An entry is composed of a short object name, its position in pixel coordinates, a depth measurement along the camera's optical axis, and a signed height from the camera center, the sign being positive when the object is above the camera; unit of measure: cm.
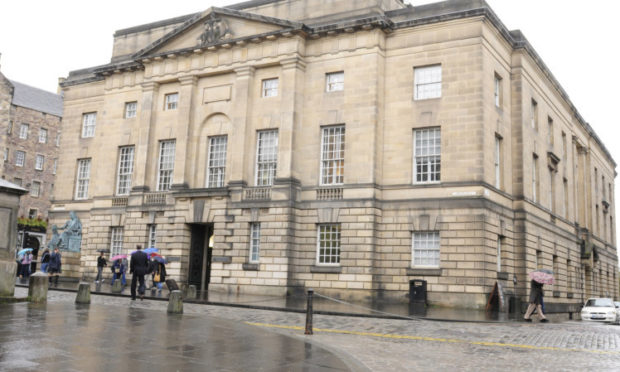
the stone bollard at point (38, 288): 1619 -80
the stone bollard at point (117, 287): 2632 -110
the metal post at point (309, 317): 1370 -108
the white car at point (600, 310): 2770 -126
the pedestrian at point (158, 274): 2788 -45
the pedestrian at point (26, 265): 3603 -41
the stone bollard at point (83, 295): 1767 -102
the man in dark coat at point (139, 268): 2244 -17
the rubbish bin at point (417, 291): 2591 -67
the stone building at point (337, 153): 2773 +627
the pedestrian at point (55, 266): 2920 -31
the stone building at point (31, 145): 6312 +1277
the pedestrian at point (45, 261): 3108 -10
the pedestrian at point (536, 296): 2122 -53
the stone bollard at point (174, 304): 1627 -107
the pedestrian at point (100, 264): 2987 -12
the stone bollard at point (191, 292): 2436 -109
